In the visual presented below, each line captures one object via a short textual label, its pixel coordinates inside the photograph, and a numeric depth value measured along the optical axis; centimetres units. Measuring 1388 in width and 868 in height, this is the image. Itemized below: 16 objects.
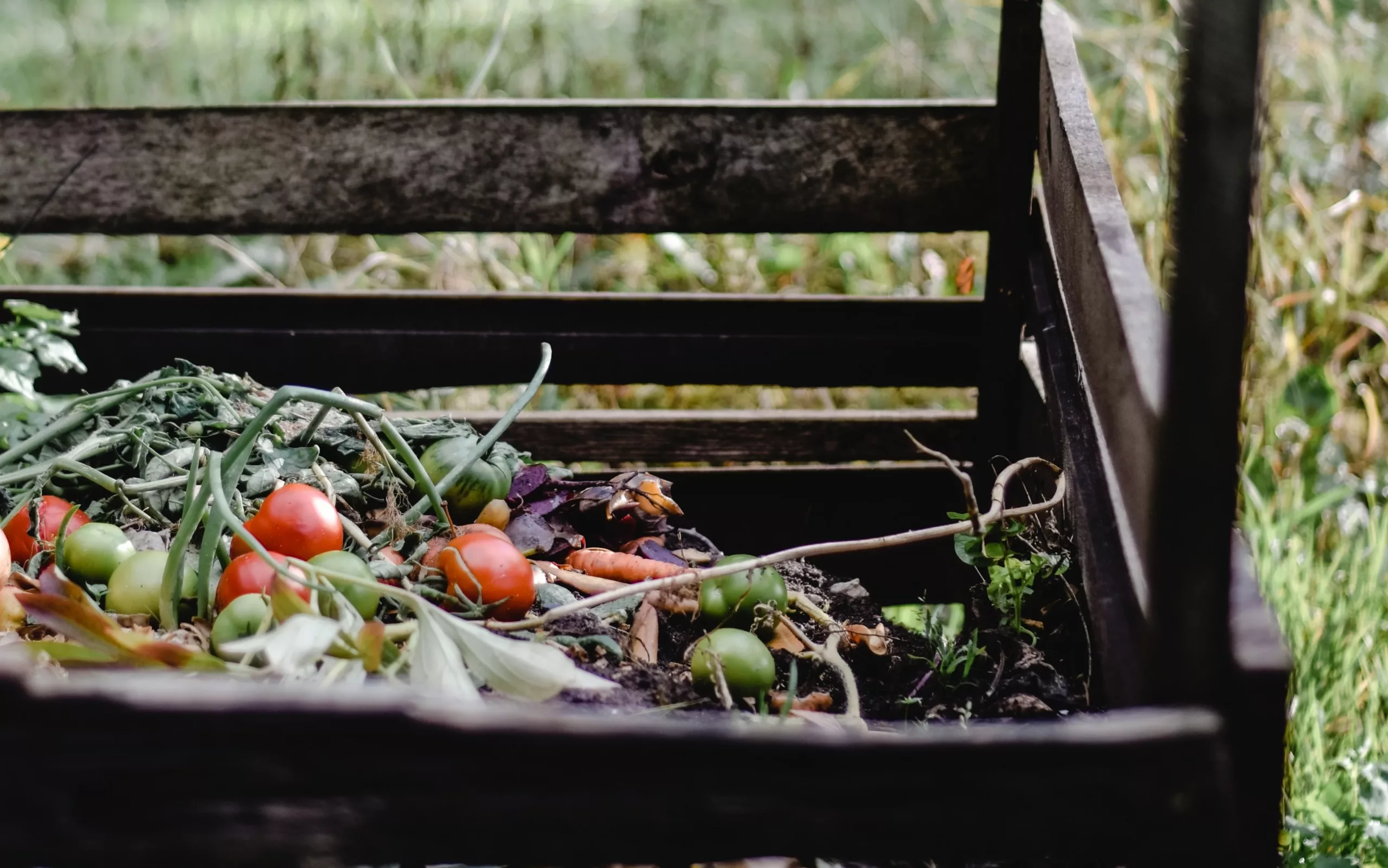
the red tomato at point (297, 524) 199
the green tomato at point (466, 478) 212
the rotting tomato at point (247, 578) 195
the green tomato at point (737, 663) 196
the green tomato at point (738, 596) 204
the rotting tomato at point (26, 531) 205
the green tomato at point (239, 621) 191
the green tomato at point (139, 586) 197
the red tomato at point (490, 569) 199
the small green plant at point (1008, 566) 208
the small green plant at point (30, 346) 226
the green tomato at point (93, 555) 201
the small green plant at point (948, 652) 202
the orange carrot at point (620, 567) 212
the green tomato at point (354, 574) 193
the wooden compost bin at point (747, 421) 169
